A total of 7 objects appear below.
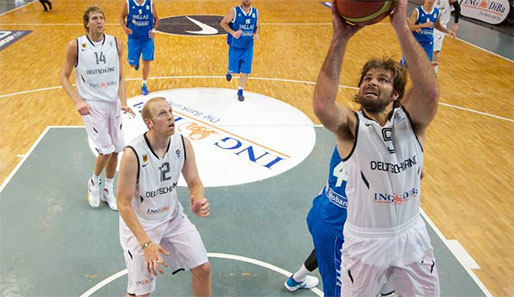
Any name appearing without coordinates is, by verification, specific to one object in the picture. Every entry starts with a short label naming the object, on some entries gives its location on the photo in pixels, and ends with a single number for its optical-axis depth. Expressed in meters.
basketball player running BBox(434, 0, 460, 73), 10.06
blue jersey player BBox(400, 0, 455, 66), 9.03
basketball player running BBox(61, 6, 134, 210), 5.18
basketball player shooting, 2.45
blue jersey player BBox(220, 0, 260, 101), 8.71
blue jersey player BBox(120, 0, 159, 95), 8.82
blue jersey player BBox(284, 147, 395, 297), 3.21
